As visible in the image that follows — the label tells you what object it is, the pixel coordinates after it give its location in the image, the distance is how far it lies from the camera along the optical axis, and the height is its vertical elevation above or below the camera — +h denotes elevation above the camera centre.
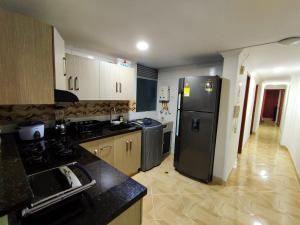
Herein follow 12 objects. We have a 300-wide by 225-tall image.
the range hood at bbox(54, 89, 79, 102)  1.49 -0.03
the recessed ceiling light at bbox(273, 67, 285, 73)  3.49 +0.85
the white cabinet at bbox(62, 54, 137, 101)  2.00 +0.25
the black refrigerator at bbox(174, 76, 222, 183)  2.32 -0.42
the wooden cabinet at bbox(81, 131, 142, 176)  2.07 -0.87
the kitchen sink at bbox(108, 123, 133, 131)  2.53 -0.55
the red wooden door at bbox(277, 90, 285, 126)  7.89 -0.18
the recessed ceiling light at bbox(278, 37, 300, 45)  1.68 +0.75
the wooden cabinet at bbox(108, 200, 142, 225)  0.80 -0.69
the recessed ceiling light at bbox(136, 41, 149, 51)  2.04 +0.76
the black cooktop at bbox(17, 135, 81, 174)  1.21 -0.57
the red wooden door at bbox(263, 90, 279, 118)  9.47 +0.03
